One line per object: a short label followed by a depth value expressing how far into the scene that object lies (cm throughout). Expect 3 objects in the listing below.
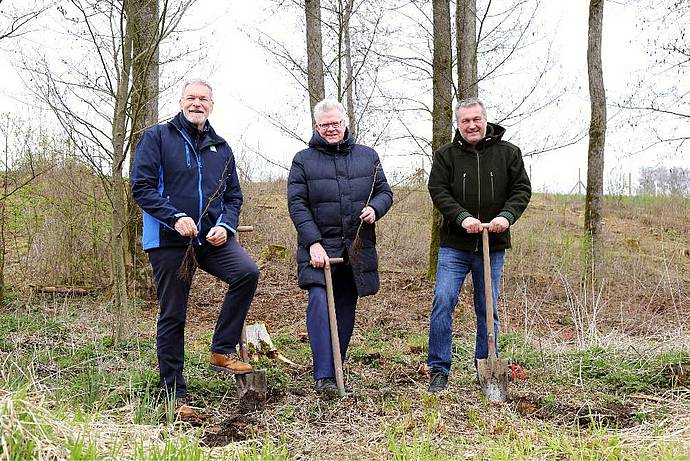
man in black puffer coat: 482
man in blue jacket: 451
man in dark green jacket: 496
